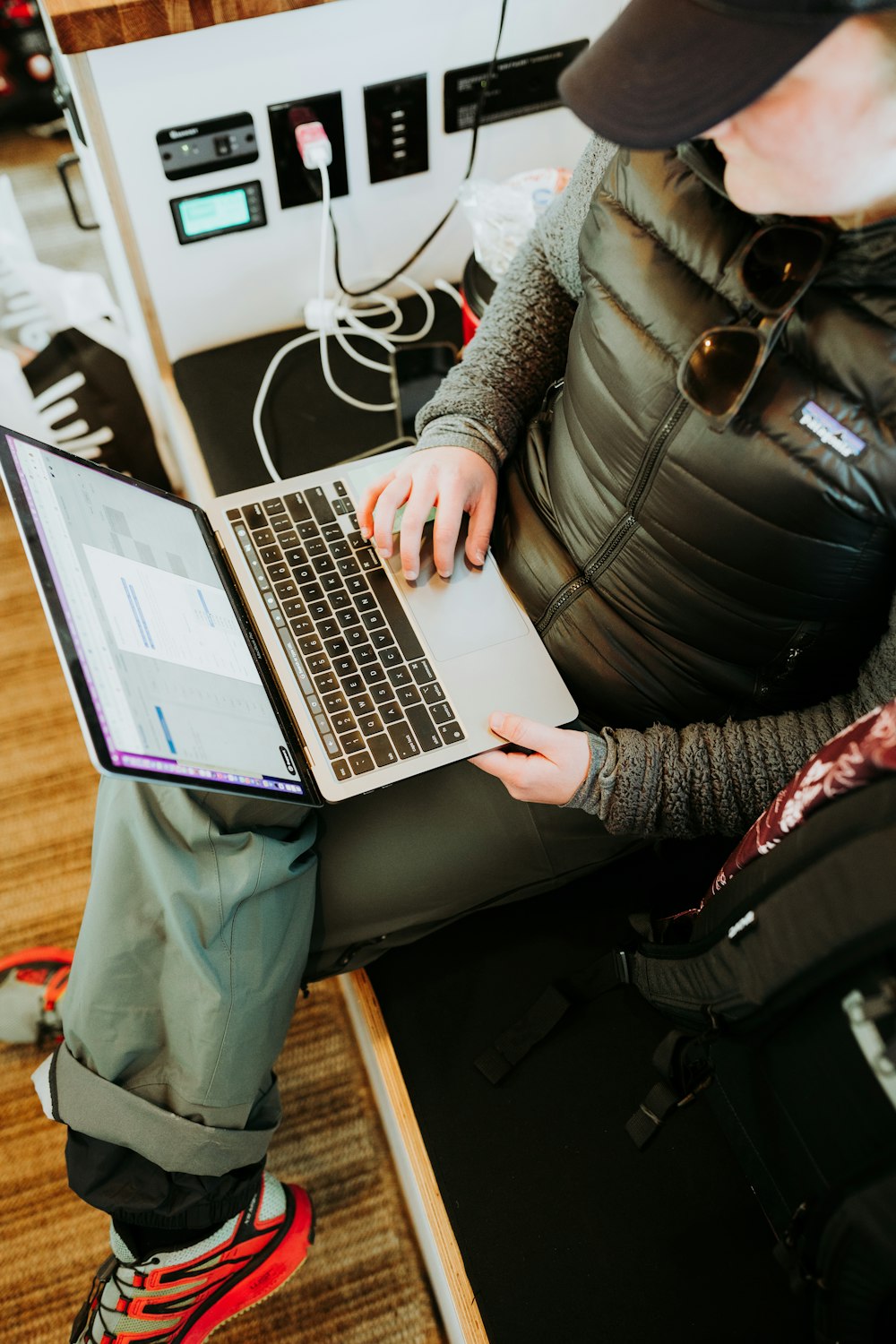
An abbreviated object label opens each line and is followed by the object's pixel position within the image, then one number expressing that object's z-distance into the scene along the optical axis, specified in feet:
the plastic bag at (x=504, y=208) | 3.83
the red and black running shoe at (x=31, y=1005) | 3.68
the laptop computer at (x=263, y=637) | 2.17
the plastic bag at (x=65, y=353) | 4.11
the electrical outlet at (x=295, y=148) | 3.50
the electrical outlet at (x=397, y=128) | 3.62
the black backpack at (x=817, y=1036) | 1.87
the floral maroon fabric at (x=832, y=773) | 1.94
